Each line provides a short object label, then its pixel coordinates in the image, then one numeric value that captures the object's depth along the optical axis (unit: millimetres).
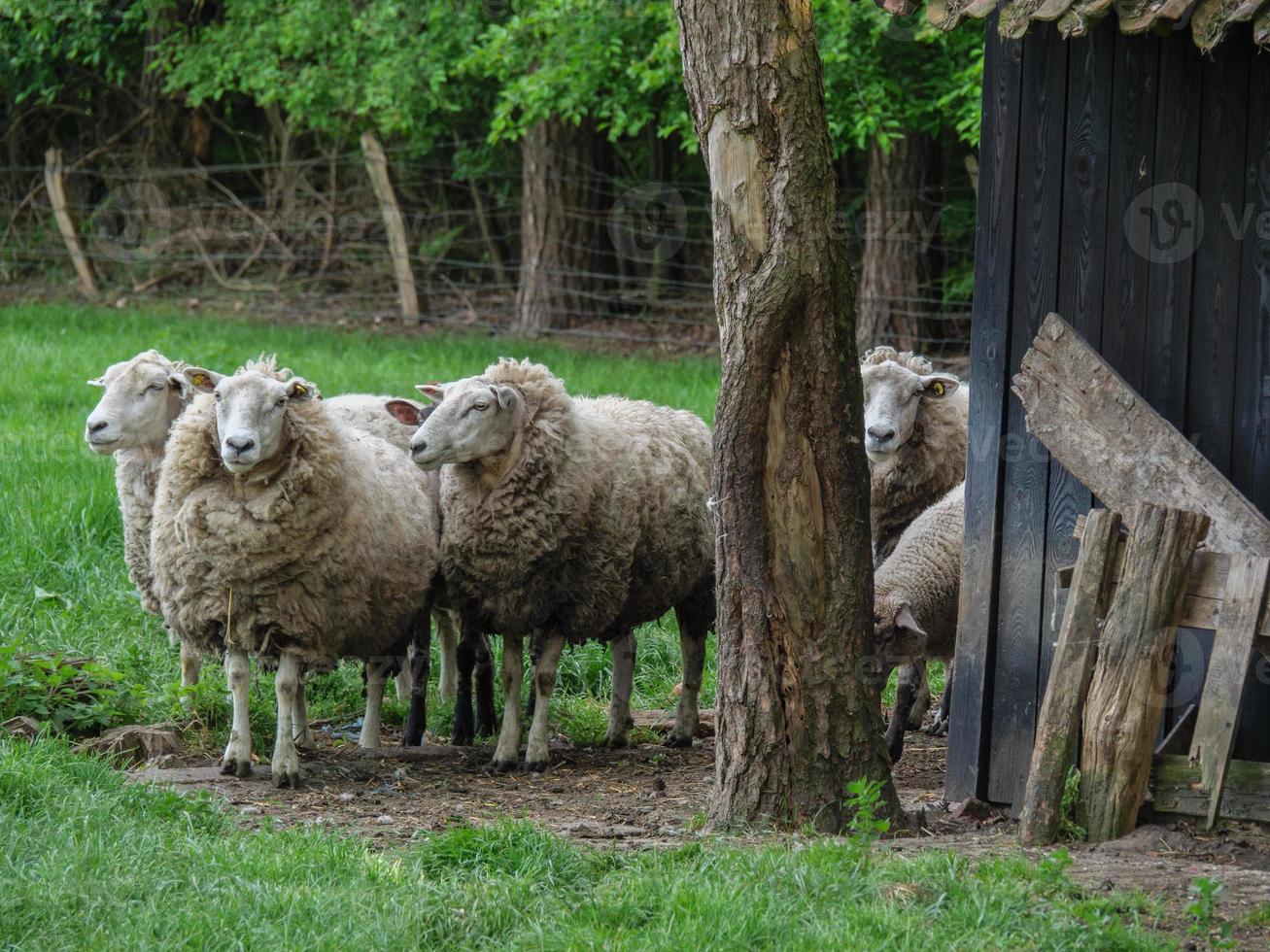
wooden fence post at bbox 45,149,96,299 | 37781
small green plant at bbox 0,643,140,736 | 12883
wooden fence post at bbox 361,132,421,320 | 34562
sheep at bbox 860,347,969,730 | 15156
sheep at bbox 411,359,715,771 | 13867
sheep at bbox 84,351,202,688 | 14867
